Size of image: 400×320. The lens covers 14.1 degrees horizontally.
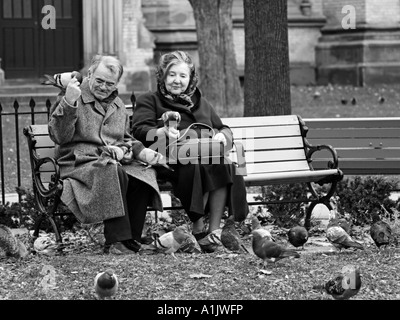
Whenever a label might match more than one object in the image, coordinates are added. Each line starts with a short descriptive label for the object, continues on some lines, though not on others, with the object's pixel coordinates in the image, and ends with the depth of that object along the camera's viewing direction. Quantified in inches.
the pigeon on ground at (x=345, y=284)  306.6
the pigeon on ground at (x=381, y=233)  396.1
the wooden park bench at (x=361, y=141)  523.7
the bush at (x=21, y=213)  467.1
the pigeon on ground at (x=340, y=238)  387.2
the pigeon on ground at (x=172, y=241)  385.4
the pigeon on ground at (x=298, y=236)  389.9
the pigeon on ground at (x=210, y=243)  402.8
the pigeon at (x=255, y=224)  404.3
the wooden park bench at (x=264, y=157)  434.4
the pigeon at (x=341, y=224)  406.5
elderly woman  410.1
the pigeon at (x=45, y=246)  401.0
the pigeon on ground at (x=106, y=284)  308.4
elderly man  393.9
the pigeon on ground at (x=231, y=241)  395.9
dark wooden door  1130.2
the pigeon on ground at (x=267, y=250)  345.1
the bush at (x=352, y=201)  471.6
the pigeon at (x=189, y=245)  391.9
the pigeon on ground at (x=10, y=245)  371.2
